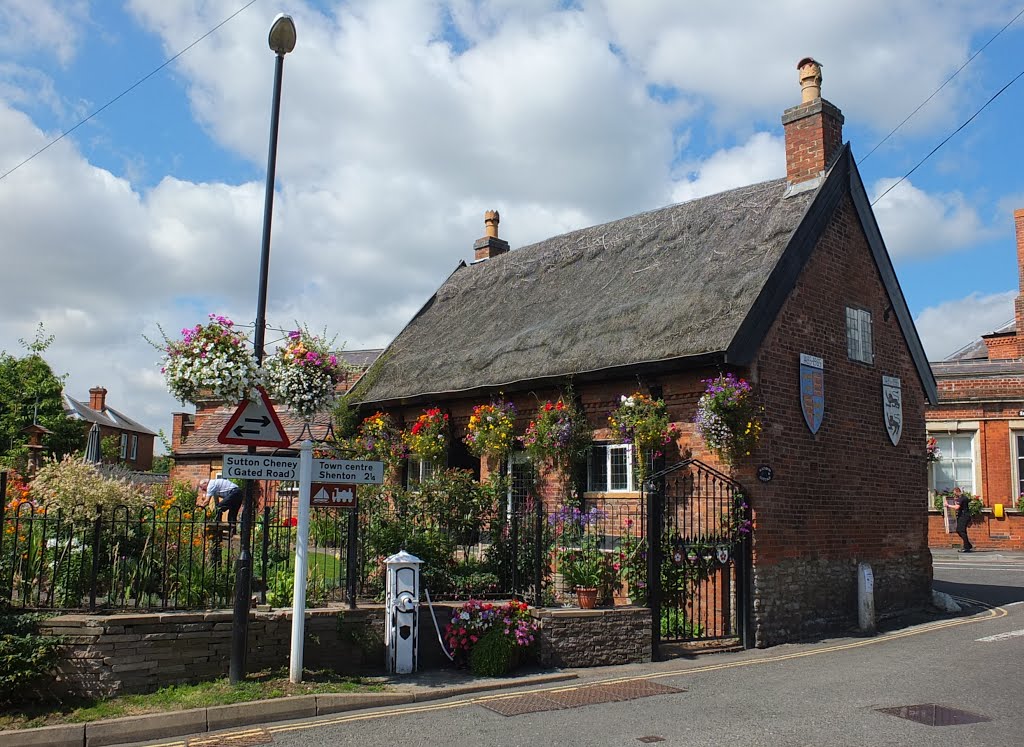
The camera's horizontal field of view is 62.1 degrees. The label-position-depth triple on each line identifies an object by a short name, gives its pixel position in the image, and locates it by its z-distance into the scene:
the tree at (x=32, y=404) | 42.50
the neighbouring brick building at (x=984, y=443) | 23.75
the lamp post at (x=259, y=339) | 8.27
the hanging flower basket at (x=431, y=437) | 15.57
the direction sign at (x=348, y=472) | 8.85
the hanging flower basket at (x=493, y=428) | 14.29
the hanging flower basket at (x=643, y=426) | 12.09
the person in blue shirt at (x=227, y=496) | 13.30
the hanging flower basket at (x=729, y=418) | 11.23
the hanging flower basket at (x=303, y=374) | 8.78
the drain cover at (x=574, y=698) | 8.19
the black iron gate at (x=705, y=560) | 11.28
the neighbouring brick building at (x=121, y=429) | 59.47
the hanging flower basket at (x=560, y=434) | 13.31
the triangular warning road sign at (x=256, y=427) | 8.41
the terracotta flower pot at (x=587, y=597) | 10.46
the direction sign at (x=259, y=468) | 8.18
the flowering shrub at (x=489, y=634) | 9.44
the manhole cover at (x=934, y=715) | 7.44
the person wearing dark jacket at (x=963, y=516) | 23.17
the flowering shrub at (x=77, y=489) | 9.57
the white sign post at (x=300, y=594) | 8.46
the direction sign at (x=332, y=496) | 9.02
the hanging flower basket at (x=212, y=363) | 8.26
